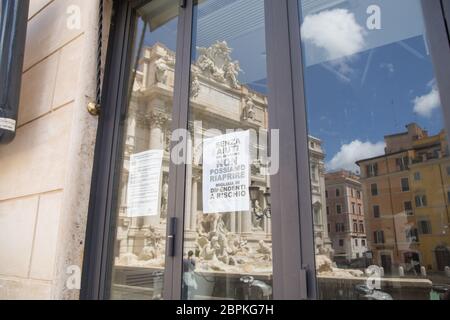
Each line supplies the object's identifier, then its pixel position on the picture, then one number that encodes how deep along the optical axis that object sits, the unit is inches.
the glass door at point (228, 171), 55.4
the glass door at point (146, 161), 64.5
